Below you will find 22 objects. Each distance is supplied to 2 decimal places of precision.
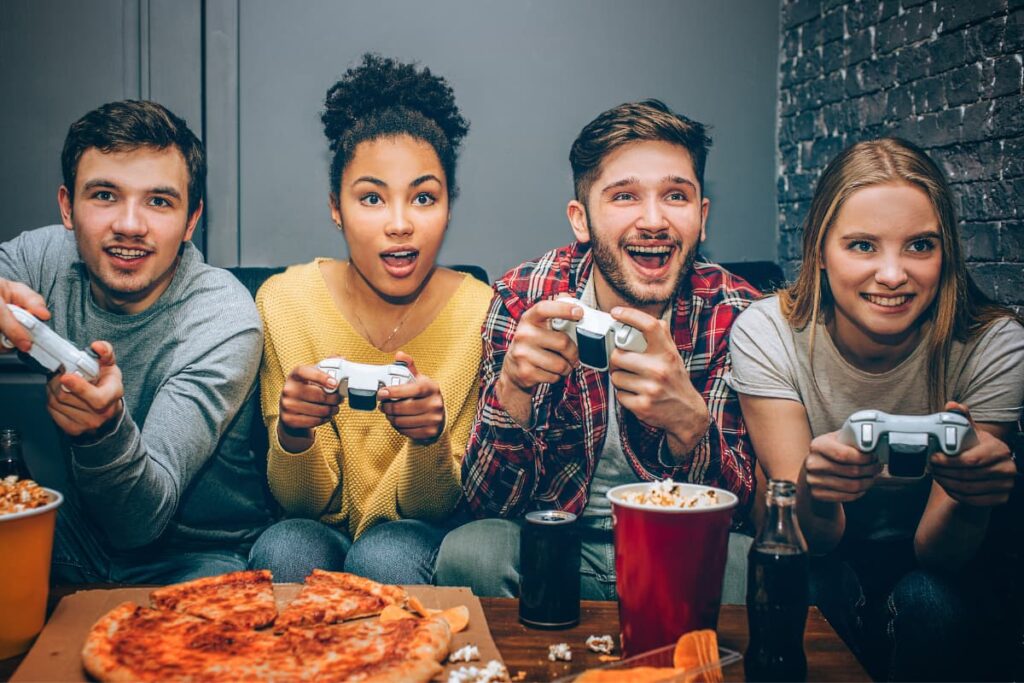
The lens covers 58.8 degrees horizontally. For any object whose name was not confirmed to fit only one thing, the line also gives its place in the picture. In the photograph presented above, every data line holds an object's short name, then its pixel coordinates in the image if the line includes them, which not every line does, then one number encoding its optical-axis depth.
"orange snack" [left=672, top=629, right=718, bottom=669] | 1.14
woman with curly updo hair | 1.86
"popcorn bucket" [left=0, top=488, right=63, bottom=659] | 1.20
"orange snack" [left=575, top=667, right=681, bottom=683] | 1.10
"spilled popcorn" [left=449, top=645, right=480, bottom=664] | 1.20
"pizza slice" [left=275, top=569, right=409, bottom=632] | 1.31
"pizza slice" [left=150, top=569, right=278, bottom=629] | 1.29
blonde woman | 1.74
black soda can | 1.30
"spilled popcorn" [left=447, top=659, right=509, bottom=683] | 1.14
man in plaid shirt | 1.82
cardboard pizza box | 1.15
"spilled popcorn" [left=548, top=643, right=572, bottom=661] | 1.22
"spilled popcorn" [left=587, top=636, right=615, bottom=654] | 1.25
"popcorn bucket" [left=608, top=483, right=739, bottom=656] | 1.18
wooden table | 1.18
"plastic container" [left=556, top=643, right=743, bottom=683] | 1.10
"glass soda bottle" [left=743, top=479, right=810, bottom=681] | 1.16
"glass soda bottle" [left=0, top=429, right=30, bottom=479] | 1.50
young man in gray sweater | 1.83
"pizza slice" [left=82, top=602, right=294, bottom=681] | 1.12
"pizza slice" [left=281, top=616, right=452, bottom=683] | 1.13
